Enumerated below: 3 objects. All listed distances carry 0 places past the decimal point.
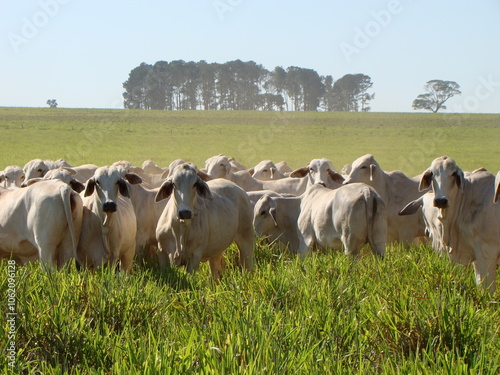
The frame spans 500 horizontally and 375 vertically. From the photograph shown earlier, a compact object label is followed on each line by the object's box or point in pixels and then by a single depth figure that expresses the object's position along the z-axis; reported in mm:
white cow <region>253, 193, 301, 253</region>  21671
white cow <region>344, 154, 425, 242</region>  22481
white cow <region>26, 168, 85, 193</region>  17919
